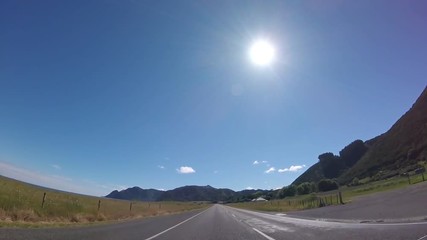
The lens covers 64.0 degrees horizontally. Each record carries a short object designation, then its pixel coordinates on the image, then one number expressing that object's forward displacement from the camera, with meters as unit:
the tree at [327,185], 157.88
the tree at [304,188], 183.62
